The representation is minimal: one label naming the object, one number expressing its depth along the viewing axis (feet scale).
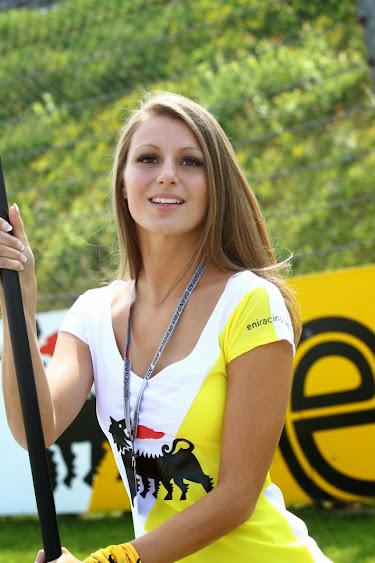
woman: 6.38
